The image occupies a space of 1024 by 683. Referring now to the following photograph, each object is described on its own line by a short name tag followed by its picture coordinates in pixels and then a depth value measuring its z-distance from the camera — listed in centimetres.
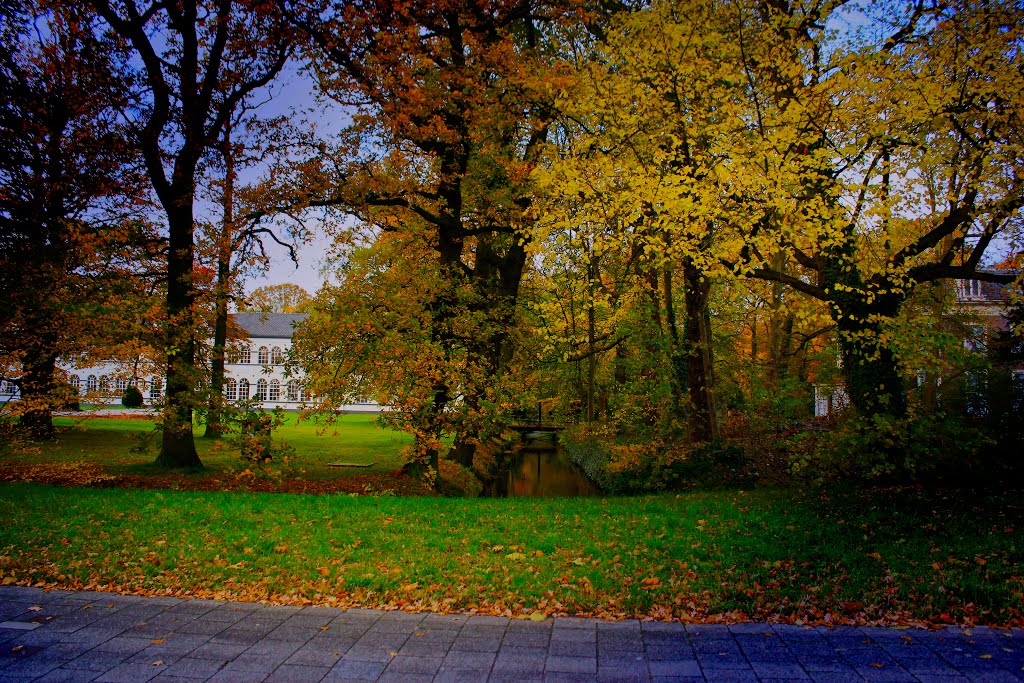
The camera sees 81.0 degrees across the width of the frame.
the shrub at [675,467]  1305
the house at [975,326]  1091
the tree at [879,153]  833
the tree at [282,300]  1324
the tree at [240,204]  1316
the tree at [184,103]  1284
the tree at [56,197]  1106
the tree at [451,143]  1191
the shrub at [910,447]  909
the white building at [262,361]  5709
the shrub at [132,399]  4200
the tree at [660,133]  1005
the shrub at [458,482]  1341
